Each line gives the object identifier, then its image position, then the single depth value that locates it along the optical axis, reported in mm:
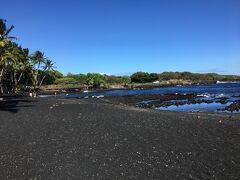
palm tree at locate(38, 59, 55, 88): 58701
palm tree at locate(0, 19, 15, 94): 27278
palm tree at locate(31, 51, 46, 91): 54536
